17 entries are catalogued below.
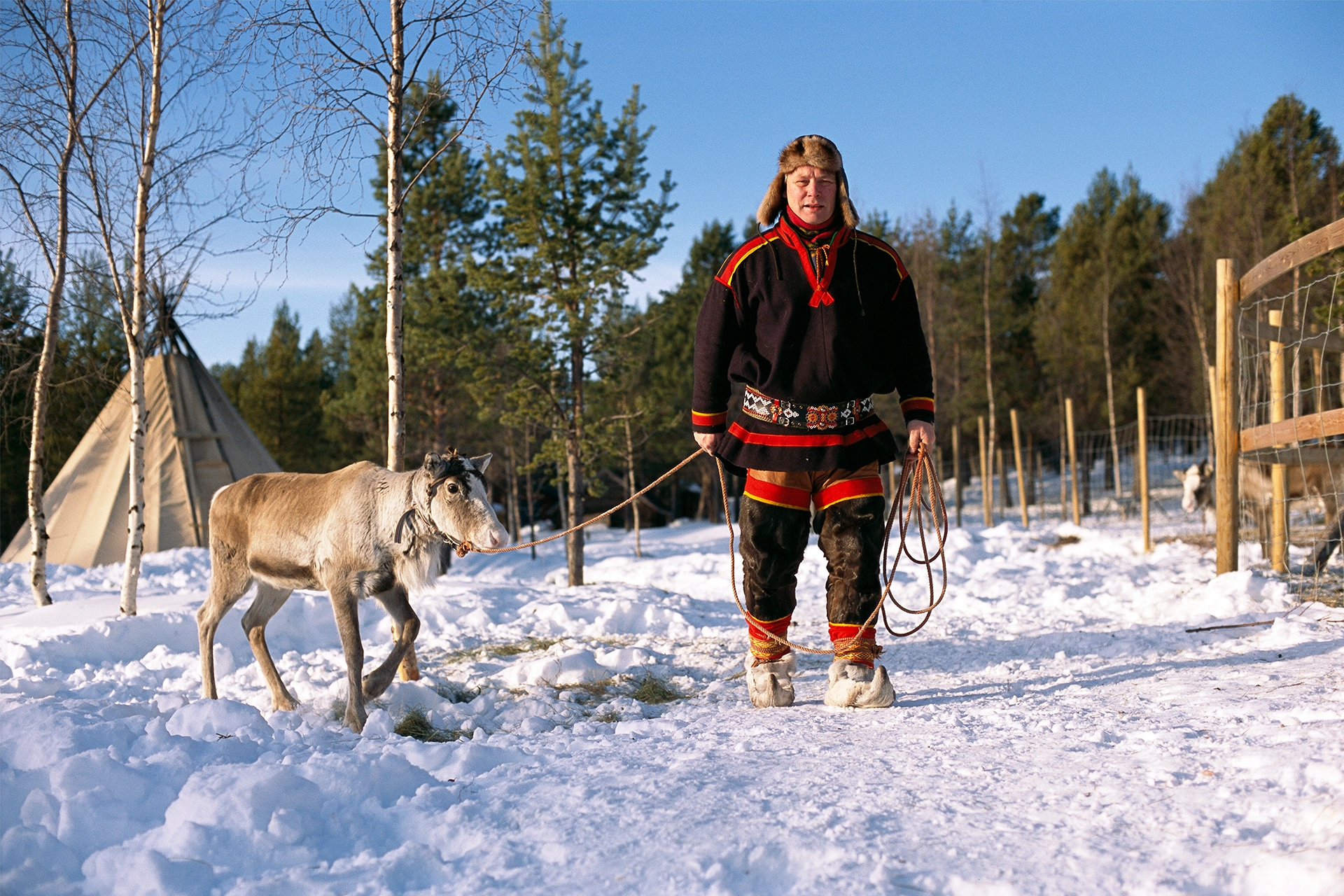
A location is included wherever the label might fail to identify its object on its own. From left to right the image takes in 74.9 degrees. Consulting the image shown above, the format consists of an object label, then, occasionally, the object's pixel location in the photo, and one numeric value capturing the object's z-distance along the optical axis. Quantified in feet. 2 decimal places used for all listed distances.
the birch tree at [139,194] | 25.12
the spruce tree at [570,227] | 44.27
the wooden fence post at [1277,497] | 25.30
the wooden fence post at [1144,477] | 40.98
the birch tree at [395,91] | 19.43
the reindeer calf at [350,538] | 12.93
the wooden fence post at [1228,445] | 22.67
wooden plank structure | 21.04
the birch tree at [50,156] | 25.52
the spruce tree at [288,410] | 87.04
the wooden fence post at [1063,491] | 68.64
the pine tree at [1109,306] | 89.04
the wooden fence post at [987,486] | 70.08
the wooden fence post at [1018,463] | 64.86
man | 12.63
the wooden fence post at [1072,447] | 53.98
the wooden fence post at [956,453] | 72.28
